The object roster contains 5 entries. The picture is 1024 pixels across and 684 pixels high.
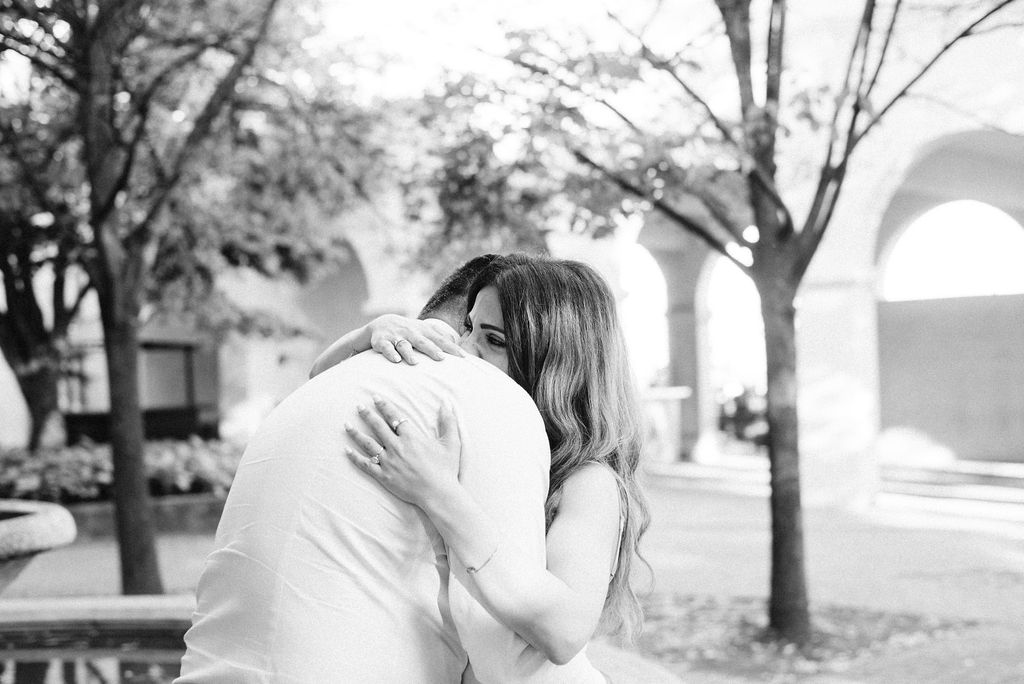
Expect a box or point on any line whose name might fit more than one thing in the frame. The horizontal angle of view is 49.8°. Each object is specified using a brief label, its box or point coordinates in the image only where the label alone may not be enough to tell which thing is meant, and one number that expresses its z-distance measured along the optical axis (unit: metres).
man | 1.61
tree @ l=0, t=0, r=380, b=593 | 6.66
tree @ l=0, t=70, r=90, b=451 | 8.53
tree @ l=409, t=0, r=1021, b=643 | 5.80
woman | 1.66
